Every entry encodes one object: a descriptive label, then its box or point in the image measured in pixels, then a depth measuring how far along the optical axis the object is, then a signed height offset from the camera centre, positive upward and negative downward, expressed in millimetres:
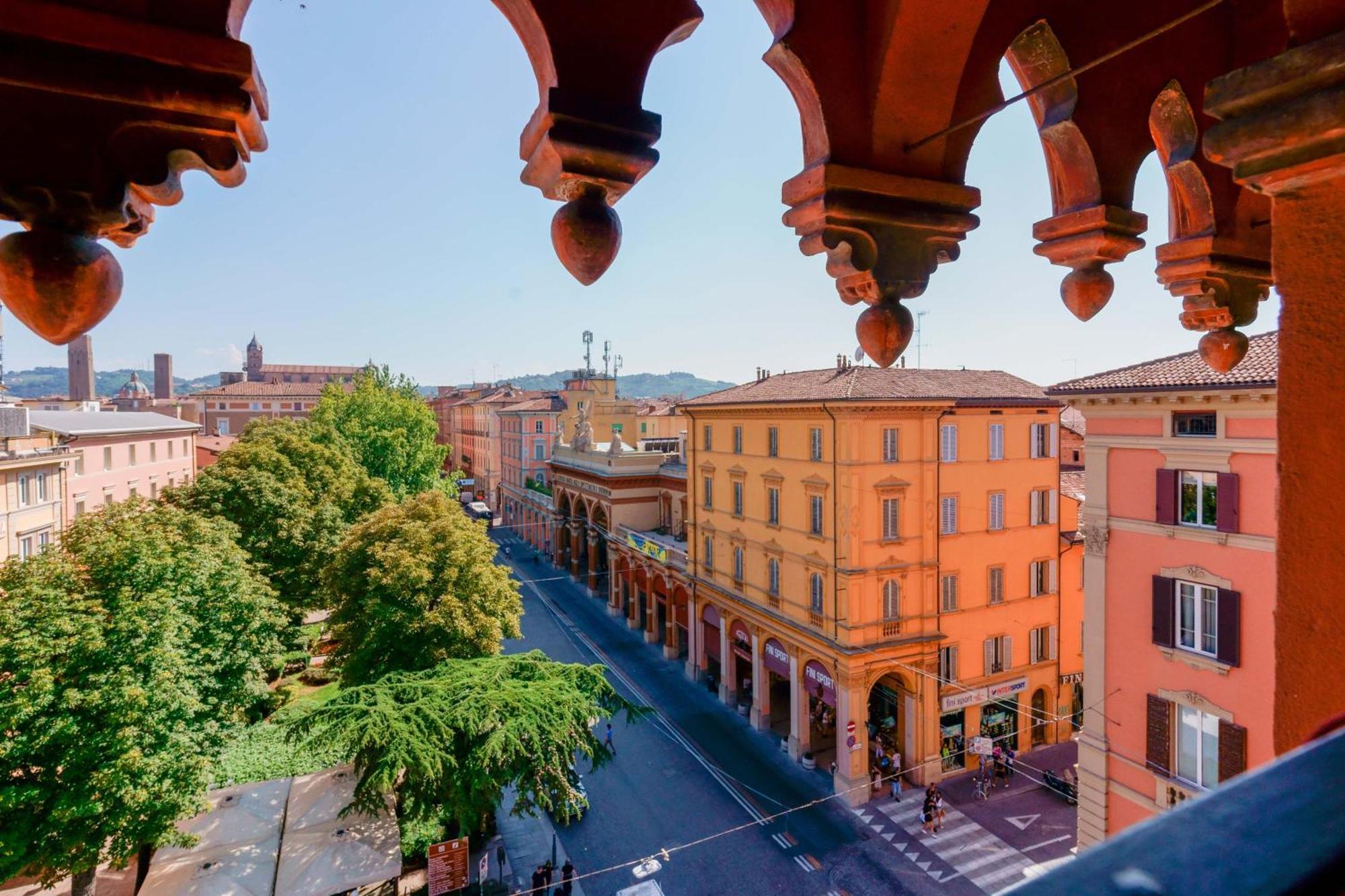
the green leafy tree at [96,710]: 11344 -4780
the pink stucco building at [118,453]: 32562 -1193
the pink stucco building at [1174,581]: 12383 -2928
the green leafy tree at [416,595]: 17672 -4325
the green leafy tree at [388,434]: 37938 -217
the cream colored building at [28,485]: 24922 -2027
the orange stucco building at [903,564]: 20484 -4206
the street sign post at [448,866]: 13492 -8369
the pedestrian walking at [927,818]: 18031 -10004
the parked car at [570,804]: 14117 -8006
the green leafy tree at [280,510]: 25719 -3034
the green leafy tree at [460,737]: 12984 -5840
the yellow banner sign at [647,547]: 31103 -5416
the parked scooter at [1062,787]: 19531 -10093
